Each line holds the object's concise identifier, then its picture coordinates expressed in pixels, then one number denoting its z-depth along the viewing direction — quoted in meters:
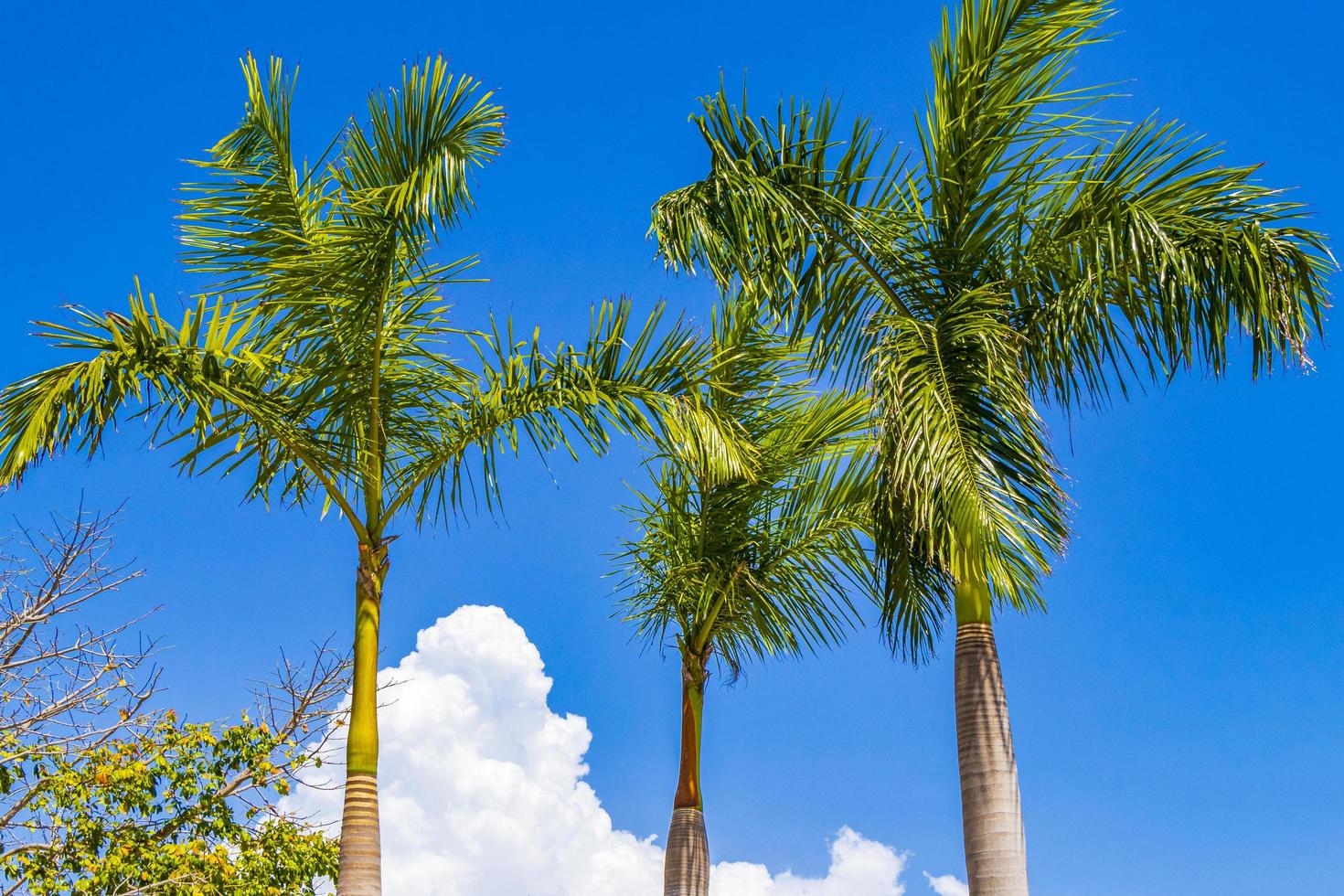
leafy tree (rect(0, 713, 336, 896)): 10.68
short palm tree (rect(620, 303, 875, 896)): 9.98
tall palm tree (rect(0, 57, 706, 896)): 6.86
